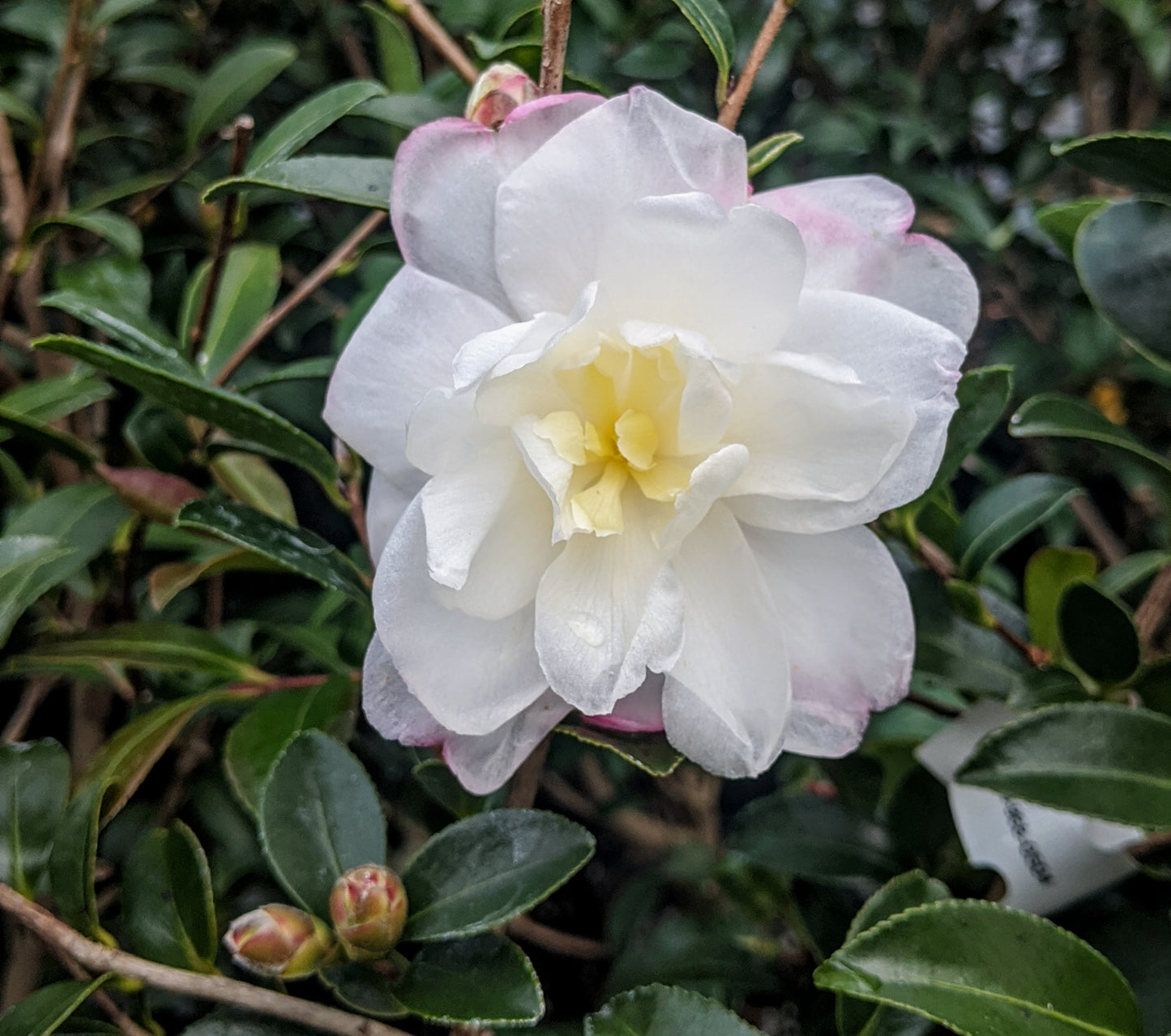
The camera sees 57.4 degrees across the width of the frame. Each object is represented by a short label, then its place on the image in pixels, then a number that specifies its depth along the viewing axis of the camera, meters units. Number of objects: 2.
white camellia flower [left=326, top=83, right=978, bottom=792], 0.14
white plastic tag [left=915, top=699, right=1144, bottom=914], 0.19
